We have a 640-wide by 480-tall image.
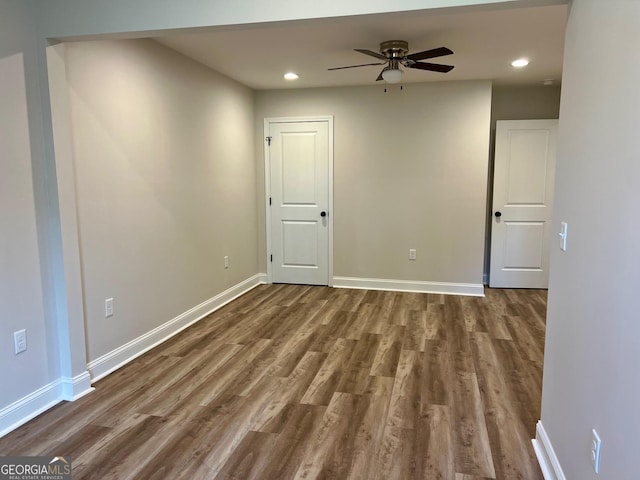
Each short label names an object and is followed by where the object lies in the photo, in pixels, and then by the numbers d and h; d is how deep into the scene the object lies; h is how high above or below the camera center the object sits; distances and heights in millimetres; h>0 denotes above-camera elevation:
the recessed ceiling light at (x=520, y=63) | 4062 +1141
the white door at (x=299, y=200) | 5492 -204
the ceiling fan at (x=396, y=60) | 3455 +997
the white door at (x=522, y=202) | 5270 -229
